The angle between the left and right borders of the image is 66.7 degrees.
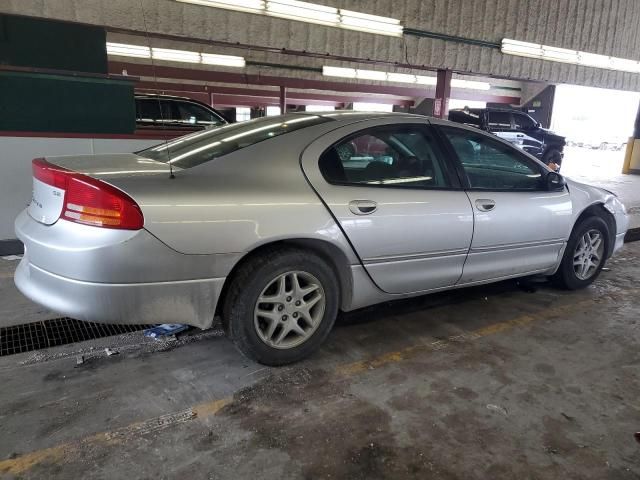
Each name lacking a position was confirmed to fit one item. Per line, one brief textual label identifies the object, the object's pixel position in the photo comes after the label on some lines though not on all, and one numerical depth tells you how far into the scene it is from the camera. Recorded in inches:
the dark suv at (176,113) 307.3
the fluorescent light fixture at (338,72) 621.6
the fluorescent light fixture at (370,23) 334.7
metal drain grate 115.6
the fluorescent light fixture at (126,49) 438.0
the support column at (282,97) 637.5
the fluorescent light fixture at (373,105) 908.7
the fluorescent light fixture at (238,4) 278.9
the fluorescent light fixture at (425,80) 749.0
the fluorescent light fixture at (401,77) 724.7
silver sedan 87.9
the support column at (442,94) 415.8
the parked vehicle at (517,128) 582.2
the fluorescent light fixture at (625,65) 517.4
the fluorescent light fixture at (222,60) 534.6
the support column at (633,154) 652.1
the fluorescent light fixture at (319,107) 919.0
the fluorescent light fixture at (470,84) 834.6
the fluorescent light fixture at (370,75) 682.8
